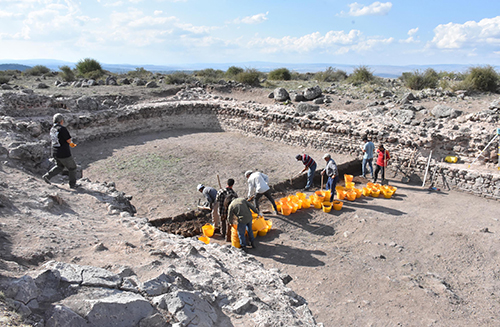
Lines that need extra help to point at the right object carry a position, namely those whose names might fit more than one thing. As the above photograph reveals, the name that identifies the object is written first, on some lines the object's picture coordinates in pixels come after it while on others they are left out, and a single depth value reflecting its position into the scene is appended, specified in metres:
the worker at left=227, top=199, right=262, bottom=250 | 5.93
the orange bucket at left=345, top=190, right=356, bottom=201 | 8.30
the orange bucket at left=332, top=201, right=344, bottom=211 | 7.80
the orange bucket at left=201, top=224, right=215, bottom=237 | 6.75
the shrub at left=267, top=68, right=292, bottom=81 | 24.89
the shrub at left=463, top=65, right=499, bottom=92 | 13.09
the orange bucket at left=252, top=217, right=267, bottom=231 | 6.69
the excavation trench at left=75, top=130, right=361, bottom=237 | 7.73
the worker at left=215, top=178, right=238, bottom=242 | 6.46
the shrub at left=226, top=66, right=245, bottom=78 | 28.03
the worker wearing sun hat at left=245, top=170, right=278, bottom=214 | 7.19
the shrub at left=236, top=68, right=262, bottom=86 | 20.16
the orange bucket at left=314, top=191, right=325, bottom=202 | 7.89
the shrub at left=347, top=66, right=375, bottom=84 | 18.92
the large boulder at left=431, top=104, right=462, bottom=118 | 10.66
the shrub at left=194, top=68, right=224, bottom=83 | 26.95
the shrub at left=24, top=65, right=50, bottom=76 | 28.56
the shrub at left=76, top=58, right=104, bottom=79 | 26.81
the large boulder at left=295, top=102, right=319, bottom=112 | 13.22
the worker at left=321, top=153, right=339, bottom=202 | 7.97
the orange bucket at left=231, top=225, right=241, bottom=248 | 6.23
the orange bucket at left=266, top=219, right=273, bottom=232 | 6.89
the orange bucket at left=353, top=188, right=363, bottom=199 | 8.52
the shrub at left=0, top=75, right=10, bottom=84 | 20.54
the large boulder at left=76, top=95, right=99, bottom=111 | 14.34
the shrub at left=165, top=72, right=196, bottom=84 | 21.05
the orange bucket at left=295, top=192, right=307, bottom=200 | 8.12
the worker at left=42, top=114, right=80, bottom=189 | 5.84
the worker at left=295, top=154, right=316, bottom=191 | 8.76
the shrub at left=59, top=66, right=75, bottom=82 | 23.77
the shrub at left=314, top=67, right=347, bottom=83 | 22.23
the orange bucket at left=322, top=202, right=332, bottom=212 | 7.69
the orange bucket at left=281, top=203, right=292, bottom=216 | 7.58
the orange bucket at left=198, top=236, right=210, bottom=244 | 6.32
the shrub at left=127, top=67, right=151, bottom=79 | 27.48
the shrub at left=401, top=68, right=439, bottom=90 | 15.96
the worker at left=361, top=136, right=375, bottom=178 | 9.75
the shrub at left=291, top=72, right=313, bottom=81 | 25.39
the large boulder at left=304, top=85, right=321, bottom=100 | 14.91
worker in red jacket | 9.19
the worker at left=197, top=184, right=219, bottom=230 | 6.72
